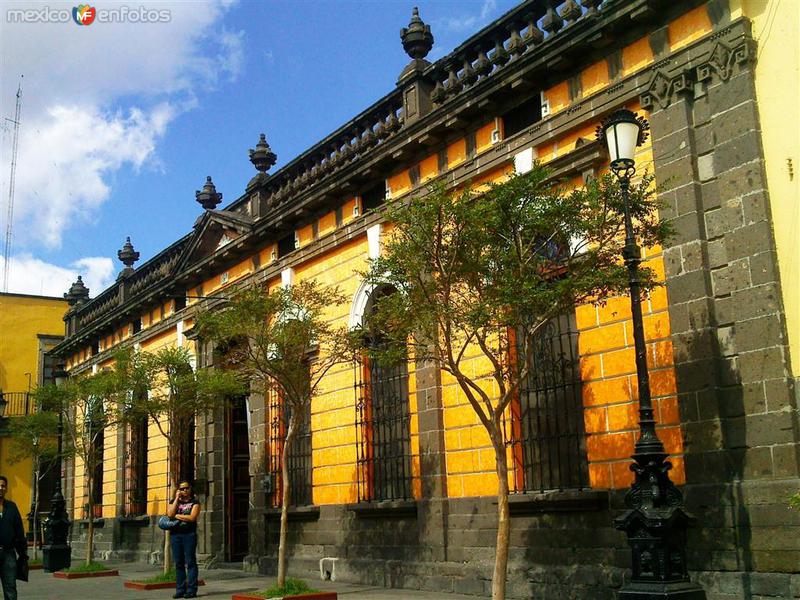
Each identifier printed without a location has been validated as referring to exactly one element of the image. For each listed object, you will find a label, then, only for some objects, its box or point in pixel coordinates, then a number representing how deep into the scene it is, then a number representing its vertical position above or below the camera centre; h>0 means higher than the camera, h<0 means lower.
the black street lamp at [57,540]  21.09 -0.90
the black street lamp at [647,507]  8.22 -0.32
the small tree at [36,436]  24.75 +1.81
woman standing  13.86 -0.67
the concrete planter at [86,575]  18.92 -1.53
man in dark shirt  9.62 -0.42
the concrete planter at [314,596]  11.94 -1.39
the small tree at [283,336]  13.23 +2.21
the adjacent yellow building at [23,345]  37.31 +6.34
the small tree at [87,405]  18.81 +2.09
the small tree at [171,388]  16.69 +1.96
